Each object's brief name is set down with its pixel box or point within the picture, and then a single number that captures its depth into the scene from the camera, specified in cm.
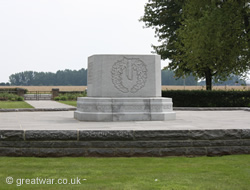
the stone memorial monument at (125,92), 1032
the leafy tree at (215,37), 2214
